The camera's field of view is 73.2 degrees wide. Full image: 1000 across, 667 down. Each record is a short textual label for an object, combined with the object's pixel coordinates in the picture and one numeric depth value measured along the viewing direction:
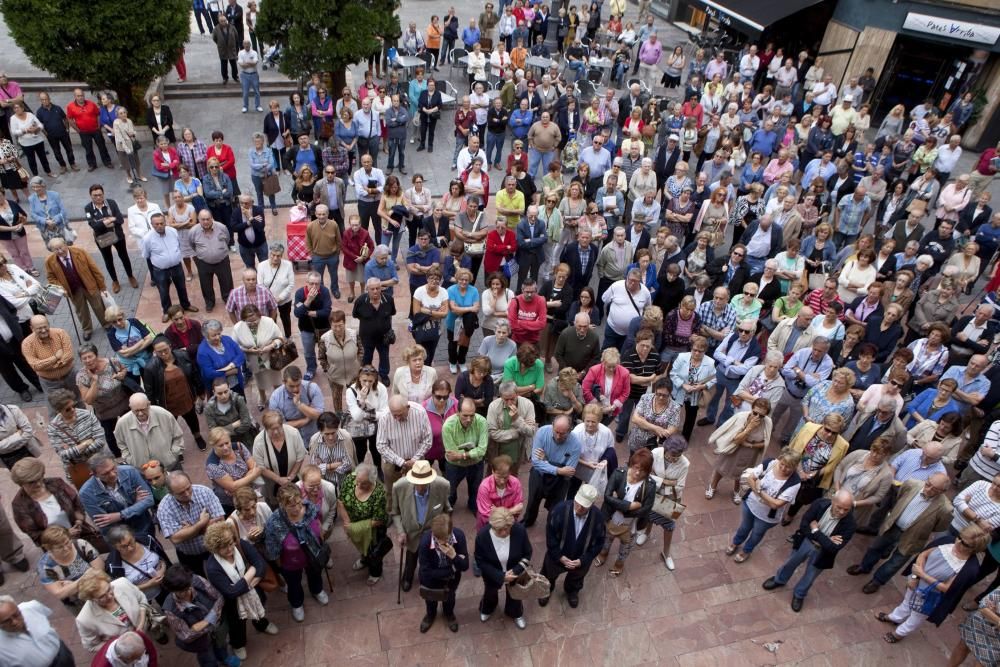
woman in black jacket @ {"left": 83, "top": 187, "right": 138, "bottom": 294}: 9.41
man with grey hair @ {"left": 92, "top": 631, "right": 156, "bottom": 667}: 4.51
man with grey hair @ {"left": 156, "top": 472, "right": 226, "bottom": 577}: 5.53
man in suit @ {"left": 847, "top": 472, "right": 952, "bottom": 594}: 6.32
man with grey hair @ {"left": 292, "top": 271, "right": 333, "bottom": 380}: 8.01
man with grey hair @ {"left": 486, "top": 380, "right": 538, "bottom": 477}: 6.66
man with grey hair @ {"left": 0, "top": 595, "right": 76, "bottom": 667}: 4.61
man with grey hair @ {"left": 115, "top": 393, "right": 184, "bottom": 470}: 6.20
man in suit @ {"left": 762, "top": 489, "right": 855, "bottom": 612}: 5.97
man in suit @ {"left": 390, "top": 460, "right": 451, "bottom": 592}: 5.90
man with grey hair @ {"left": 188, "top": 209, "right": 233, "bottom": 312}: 9.18
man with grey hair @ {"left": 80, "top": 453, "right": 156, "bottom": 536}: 5.61
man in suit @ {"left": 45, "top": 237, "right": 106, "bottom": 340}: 8.34
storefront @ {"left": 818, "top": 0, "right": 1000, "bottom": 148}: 17.59
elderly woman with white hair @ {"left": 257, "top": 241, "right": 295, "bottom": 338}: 8.44
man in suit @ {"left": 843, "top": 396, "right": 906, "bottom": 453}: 7.05
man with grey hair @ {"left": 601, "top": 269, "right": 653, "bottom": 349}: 8.49
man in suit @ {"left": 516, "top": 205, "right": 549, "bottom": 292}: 9.74
